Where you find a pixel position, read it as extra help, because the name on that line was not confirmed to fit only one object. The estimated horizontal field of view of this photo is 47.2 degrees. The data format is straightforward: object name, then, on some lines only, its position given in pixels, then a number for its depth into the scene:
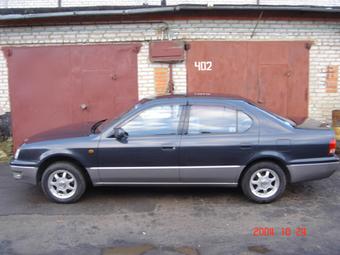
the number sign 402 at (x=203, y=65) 8.63
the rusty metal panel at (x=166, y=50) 8.48
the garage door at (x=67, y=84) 8.55
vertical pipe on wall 8.72
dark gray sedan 5.20
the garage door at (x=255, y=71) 8.63
